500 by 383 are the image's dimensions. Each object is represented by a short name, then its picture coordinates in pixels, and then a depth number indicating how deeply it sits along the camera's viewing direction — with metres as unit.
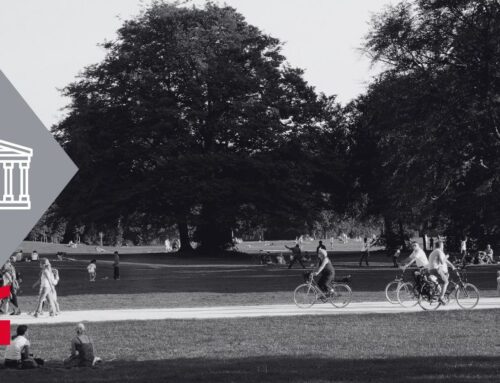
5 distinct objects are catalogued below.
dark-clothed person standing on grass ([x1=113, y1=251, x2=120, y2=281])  38.37
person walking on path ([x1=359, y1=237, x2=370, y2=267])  48.06
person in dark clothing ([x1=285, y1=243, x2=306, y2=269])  45.66
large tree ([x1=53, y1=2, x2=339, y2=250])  56.72
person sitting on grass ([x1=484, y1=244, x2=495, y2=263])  48.94
